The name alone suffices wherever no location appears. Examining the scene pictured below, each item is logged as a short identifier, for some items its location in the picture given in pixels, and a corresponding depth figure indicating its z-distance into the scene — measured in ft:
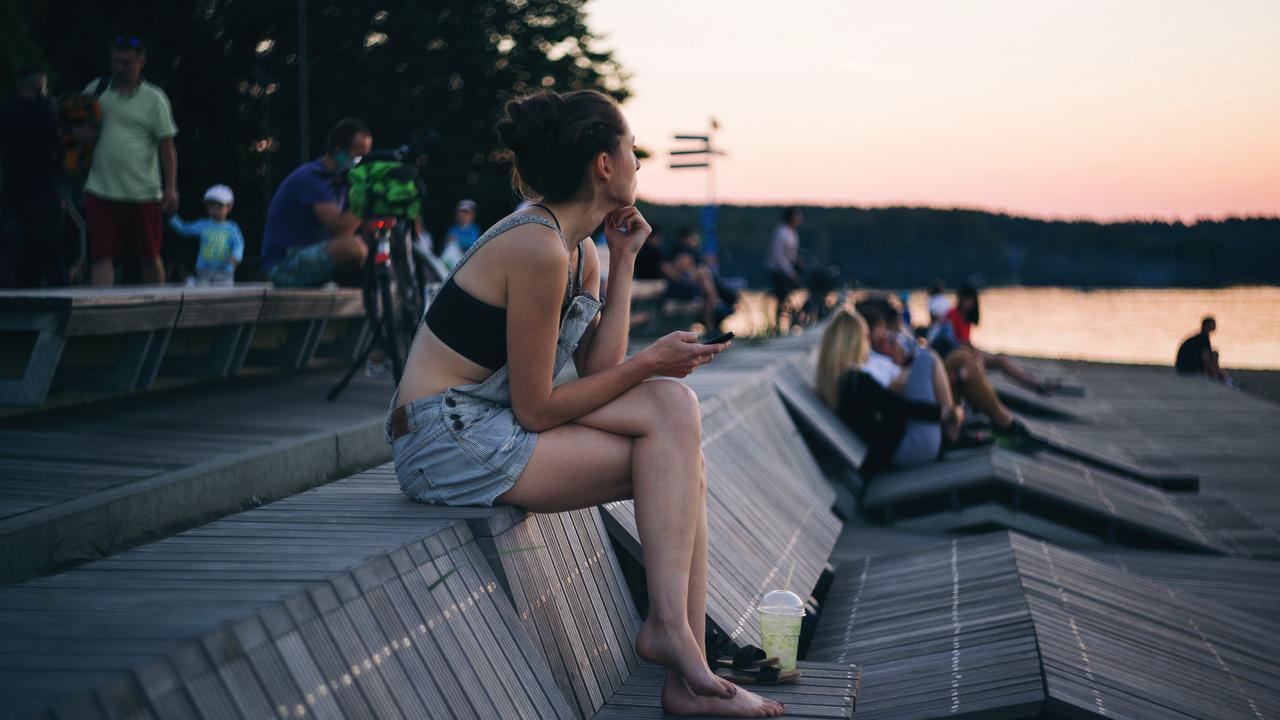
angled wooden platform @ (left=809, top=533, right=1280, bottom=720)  12.88
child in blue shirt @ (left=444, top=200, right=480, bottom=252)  62.70
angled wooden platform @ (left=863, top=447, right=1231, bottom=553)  27.09
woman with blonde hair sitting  31.78
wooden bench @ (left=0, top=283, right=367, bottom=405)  18.17
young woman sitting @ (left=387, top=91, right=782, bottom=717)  10.52
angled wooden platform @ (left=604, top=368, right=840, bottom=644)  14.40
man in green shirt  25.02
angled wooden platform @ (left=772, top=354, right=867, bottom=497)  29.40
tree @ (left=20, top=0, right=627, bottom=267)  78.23
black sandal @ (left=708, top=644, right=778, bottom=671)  11.64
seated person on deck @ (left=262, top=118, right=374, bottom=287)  24.08
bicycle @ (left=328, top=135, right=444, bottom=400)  22.61
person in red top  50.72
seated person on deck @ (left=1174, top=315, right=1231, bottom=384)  75.15
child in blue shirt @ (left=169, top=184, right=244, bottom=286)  39.45
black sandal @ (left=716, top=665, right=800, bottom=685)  11.58
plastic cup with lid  11.71
